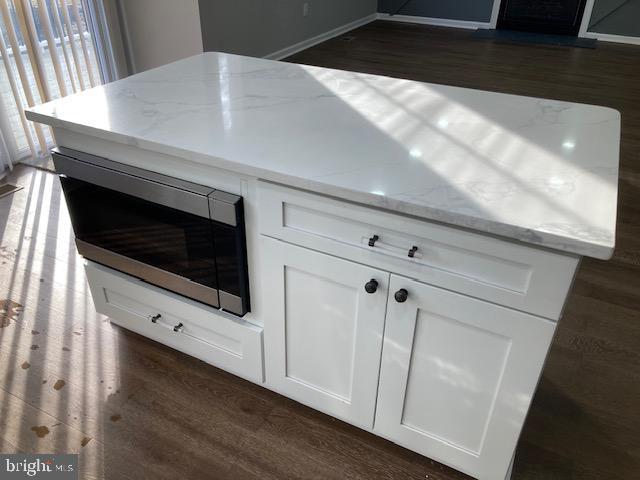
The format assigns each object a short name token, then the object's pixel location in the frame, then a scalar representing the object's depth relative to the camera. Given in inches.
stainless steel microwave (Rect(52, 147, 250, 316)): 54.0
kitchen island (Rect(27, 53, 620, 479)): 42.3
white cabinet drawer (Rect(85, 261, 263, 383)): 63.1
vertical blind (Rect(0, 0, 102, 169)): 116.3
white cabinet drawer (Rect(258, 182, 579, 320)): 40.7
